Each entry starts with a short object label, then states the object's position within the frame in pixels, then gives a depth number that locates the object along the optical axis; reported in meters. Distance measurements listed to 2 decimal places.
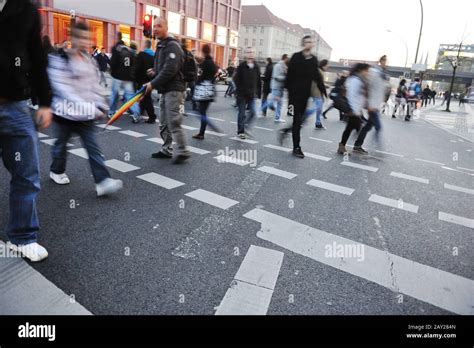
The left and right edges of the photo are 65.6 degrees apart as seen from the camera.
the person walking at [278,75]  10.71
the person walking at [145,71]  9.31
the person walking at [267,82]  12.77
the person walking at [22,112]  2.34
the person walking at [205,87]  7.78
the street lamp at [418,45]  23.56
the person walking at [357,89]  6.82
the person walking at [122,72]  9.13
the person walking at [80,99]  3.97
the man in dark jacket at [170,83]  5.38
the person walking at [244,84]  8.32
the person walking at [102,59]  17.88
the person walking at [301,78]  6.55
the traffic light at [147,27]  13.43
